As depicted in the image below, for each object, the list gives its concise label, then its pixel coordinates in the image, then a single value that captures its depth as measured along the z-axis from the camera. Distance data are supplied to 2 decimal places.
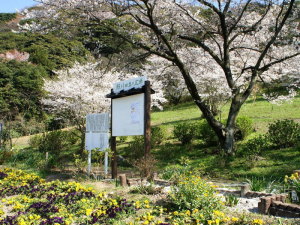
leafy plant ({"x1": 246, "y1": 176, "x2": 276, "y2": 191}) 5.56
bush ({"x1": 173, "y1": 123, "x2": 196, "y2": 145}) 12.13
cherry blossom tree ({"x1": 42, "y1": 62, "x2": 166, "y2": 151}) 13.75
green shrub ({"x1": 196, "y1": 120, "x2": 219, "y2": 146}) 11.43
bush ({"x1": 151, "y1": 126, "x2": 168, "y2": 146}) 12.78
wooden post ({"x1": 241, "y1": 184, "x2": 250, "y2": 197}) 5.29
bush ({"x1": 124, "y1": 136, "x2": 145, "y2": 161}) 11.48
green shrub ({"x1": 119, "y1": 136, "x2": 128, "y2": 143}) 15.51
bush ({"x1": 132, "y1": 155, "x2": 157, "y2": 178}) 6.54
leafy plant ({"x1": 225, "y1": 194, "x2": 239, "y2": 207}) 4.57
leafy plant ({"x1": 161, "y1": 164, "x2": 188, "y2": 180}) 6.89
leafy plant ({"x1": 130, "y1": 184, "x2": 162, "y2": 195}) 5.44
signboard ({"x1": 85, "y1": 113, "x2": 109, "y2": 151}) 8.52
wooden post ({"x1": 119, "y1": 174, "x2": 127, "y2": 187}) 6.49
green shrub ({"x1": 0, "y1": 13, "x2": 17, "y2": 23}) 44.94
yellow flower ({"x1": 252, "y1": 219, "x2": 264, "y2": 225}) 3.35
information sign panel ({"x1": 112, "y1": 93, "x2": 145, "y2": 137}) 7.48
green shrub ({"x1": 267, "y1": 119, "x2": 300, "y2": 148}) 9.59
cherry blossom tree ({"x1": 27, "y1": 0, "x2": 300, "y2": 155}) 9.52
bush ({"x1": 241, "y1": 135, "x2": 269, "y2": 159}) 8.92
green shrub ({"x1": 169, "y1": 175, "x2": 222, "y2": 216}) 4.09
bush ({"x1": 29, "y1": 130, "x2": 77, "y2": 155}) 14.41
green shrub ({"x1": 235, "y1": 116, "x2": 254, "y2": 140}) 11.38
